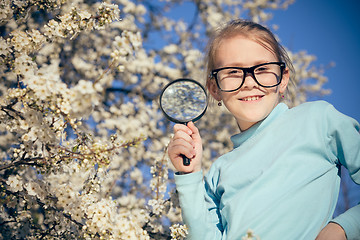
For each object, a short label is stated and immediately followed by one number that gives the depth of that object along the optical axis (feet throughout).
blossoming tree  3.38
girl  3.21
